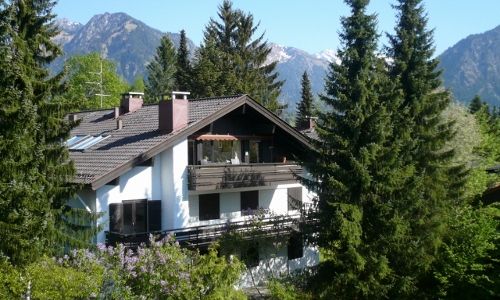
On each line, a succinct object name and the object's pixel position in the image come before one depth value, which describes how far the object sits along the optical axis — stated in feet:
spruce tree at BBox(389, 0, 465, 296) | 63.87
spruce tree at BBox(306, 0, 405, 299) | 60.23
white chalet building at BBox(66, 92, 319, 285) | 67.72
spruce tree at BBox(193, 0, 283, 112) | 178.30
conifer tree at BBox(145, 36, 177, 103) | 223.71
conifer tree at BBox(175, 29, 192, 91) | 186.70
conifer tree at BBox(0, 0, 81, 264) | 45.16
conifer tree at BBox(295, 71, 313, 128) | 242.76
